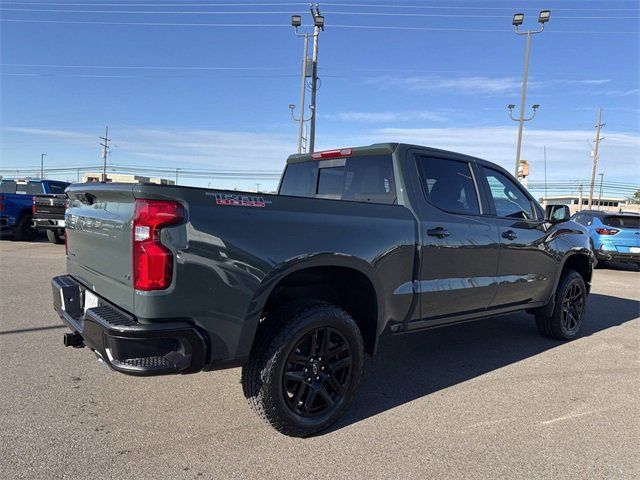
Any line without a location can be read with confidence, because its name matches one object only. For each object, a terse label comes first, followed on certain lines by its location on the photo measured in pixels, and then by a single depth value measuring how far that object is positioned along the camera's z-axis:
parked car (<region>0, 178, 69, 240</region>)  13.63
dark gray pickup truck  2.51
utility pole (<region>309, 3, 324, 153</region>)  19.47
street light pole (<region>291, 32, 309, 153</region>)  21.36
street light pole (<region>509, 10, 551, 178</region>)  19.62
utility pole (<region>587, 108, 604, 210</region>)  44.27
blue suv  12.61
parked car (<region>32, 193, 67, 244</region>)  11.93
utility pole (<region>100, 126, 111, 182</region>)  72.26
